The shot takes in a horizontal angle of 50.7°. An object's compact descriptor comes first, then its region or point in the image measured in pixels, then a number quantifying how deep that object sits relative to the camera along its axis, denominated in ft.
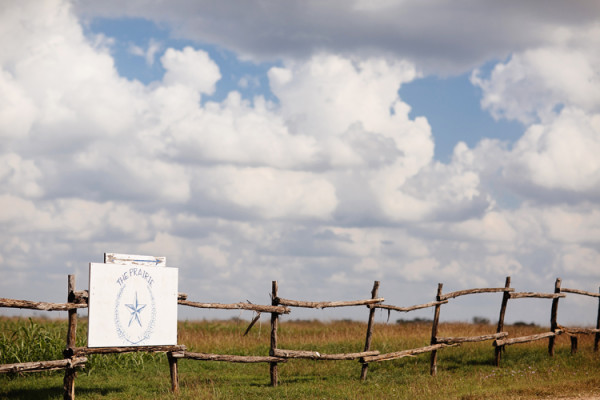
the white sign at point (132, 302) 38.37
